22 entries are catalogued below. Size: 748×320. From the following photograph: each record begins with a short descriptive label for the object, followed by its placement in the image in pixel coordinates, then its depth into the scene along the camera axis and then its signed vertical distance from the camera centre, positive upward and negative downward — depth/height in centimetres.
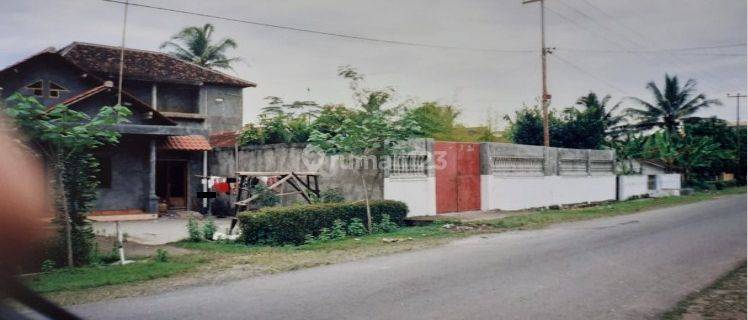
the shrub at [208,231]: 1265 -137
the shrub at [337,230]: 1289 -141
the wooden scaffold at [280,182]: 1427 -32
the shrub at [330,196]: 1523 -72
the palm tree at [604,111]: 3572 +375
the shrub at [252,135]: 2064 +131
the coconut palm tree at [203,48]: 4053 +902
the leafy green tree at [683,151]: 3538 +119
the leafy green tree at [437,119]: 2591 +251
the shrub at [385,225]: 1429 -142
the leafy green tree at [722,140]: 4181 +238
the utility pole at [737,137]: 4476 +269
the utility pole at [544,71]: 2492 +447
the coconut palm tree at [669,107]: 4166 +476
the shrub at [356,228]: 1341 -139
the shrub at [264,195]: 1502 -66
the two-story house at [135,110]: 1920 +234
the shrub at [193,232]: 1240 -138
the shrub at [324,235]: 1255 -147
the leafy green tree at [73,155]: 802 +26
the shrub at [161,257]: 963 -150
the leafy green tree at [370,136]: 1393 +88
